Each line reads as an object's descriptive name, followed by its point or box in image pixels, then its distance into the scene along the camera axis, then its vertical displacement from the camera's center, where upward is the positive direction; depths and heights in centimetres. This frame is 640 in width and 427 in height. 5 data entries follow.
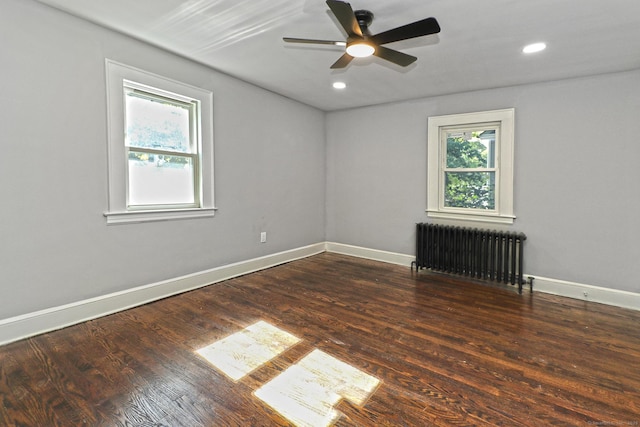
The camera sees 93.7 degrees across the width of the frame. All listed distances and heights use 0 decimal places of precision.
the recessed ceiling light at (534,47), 271 +140
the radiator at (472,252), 367 -69
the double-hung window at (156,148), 276 +55
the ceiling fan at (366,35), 194 +119
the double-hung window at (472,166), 384 +45
